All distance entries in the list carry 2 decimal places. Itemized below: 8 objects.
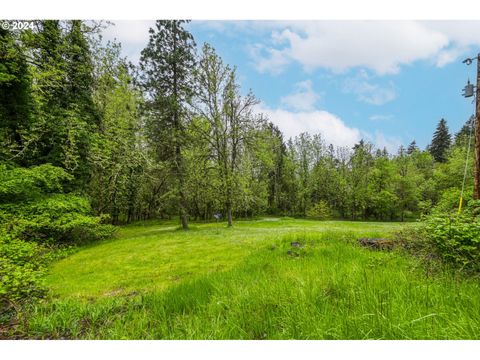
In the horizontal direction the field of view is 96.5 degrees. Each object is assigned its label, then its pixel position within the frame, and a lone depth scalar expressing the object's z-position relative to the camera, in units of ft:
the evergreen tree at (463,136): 132.06
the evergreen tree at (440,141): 180.04
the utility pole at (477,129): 23.52
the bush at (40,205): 29.04
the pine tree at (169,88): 55.36
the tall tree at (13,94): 24.31
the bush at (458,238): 14.08
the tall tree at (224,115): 61.87
